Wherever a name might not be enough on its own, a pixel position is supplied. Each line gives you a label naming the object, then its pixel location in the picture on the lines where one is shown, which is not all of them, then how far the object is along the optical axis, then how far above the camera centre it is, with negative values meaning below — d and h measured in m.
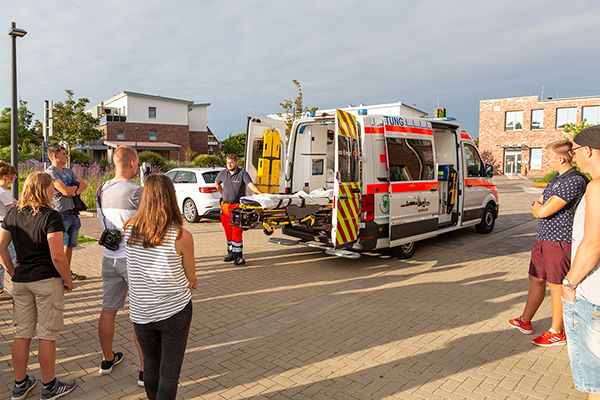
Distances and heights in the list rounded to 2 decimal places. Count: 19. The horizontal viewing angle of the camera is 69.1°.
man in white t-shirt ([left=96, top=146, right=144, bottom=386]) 3.49 -0.37
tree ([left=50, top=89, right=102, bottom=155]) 23.64 +2.61
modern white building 45.00 +4.99
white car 11.96 -0.59
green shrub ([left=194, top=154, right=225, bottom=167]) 31.97 +0.87
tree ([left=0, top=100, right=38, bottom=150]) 41.50 +3.99
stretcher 6.66 -0.60
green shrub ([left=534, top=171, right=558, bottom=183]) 28.81 -0.16
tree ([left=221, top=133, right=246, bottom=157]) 54.03 +3.80
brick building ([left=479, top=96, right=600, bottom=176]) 38.97 +4.78
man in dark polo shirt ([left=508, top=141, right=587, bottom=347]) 4.02 -0.55
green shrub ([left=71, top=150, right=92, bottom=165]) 30.06 +0.86
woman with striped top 2.63 -0.62
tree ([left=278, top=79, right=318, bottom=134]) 17.49 +2.66
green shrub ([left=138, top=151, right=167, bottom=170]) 29.17 +0.84
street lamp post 9.14 +1.37
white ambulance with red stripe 6.73 +0.02
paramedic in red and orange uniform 7.32 -0.36
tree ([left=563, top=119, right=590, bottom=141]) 28.70 +3.26
